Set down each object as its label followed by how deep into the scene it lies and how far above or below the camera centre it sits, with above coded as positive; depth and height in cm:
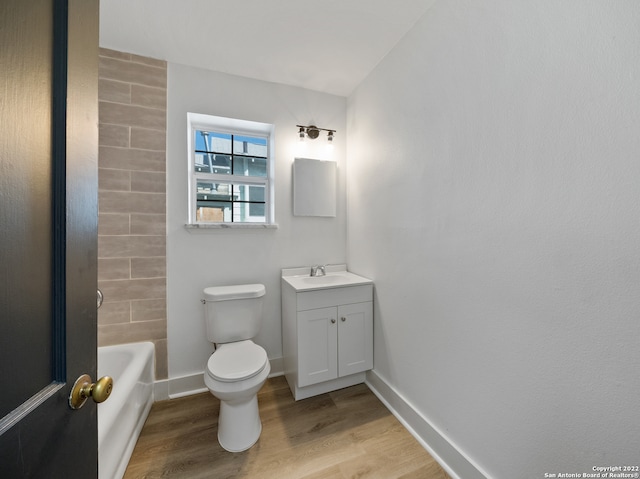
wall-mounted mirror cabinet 217 +48
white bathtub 112 -86
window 207 +61
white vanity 179 -68
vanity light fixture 215 +95
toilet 142 -73
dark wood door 38 +1
